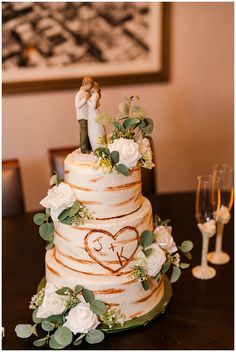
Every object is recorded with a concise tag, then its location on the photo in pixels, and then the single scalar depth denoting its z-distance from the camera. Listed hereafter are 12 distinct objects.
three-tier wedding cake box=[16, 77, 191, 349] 1.39
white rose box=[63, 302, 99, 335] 1.38
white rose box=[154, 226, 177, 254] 1.51
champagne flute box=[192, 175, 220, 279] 1.71
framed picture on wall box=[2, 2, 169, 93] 2.89
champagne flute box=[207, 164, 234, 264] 1.82
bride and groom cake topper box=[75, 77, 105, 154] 1.39
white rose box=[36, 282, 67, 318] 1.40
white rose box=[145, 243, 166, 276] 1.47
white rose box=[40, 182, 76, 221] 1.38
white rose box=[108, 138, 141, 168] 1.36
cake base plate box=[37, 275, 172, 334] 1.44
